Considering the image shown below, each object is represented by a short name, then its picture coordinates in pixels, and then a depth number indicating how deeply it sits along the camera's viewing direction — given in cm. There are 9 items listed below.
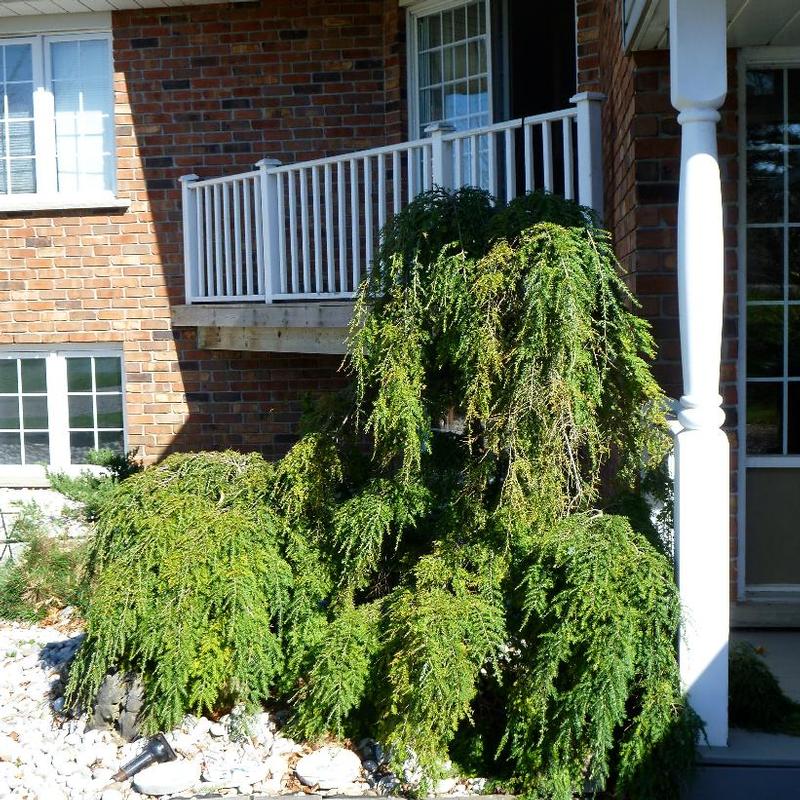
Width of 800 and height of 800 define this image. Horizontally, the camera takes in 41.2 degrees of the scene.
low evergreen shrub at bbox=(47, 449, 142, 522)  838
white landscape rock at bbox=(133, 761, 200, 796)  417
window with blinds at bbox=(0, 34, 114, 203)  959
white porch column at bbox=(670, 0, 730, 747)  379
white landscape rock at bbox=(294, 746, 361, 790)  412
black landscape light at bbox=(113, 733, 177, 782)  432
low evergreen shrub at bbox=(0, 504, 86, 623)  662
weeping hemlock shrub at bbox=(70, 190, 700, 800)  381
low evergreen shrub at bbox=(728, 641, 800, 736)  413
